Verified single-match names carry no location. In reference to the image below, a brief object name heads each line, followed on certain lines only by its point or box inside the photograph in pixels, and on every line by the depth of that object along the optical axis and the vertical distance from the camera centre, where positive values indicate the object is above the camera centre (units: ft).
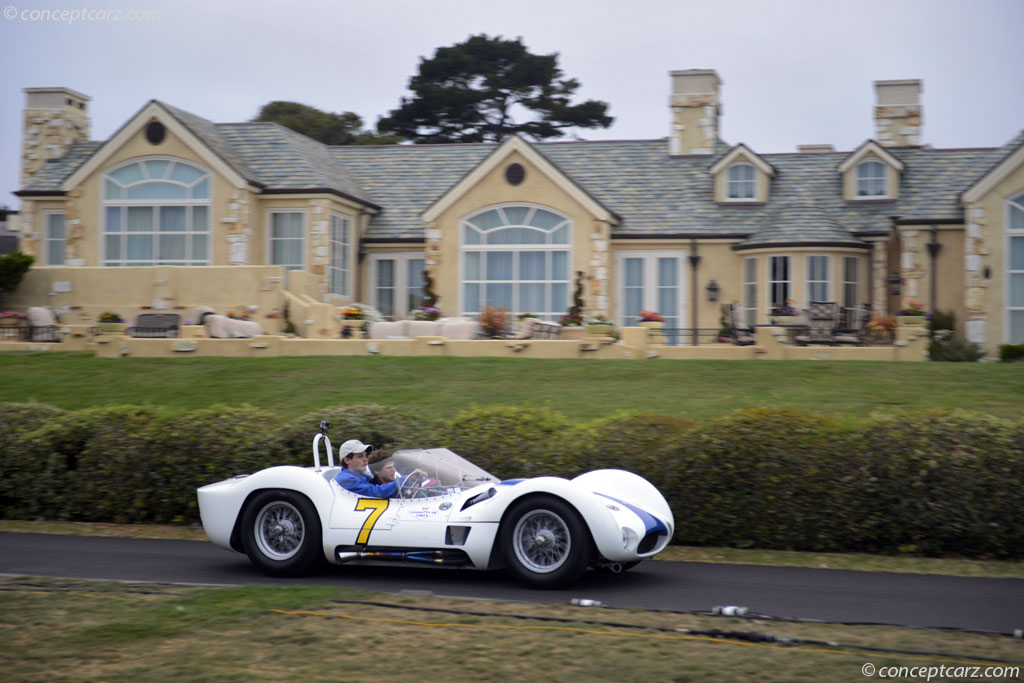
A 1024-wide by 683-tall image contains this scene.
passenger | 27.86 -3.04
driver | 27.50 -3.23
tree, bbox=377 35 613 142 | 158.92 +39.91
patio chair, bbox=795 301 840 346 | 69.67 +2.51
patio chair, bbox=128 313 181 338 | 74.90 +2.00
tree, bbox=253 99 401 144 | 169.07 +38.33
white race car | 25.26 -4.20
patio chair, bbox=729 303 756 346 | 72.54 +2.14
